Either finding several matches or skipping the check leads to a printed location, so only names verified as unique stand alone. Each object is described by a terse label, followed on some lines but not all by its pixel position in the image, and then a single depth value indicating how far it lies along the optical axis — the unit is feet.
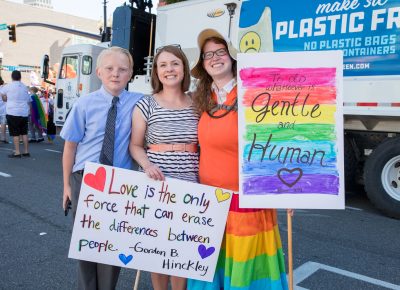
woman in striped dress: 7.24
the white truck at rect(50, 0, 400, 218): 15.12
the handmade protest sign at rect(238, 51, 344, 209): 6.82
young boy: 7.50
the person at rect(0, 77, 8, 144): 36.74
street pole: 36.20
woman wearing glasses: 6.86
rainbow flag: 37.29
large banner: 14.99
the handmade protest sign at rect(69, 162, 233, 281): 7.02
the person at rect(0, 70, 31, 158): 28.09
